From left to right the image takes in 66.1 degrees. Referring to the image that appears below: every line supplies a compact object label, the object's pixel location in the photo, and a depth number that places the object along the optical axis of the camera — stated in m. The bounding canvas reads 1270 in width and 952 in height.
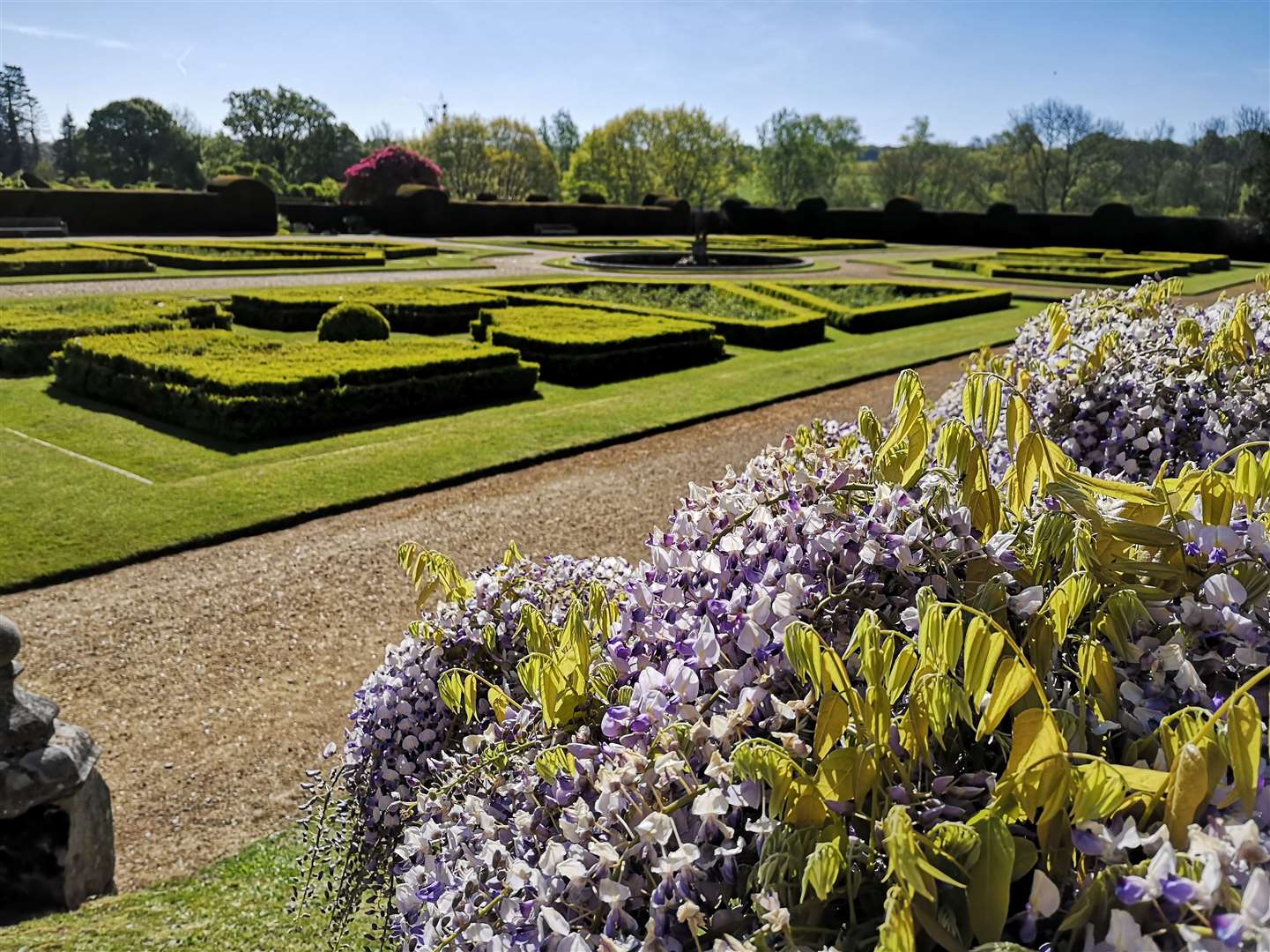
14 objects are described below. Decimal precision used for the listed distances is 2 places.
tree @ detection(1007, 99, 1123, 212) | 71.88
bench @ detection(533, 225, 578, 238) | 47.27
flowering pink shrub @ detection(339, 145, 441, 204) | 52.78
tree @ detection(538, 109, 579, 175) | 113.62
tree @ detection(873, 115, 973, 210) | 85.75
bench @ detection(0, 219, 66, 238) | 35.00
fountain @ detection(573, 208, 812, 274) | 28.48
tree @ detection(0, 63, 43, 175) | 81.38
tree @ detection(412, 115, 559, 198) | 74.44
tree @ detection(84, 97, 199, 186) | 79.88
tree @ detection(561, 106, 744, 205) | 73.00
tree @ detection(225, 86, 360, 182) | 84.06
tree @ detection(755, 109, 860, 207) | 89.12
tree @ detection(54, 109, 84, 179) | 82.31
